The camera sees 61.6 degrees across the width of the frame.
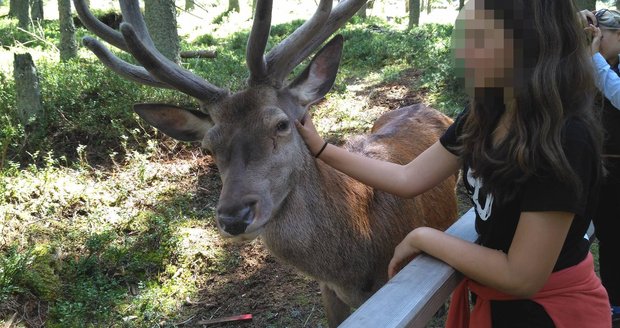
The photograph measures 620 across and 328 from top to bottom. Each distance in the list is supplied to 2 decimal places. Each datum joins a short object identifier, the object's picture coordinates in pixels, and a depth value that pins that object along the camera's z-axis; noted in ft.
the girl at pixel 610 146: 9.95
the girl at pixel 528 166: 5.49
